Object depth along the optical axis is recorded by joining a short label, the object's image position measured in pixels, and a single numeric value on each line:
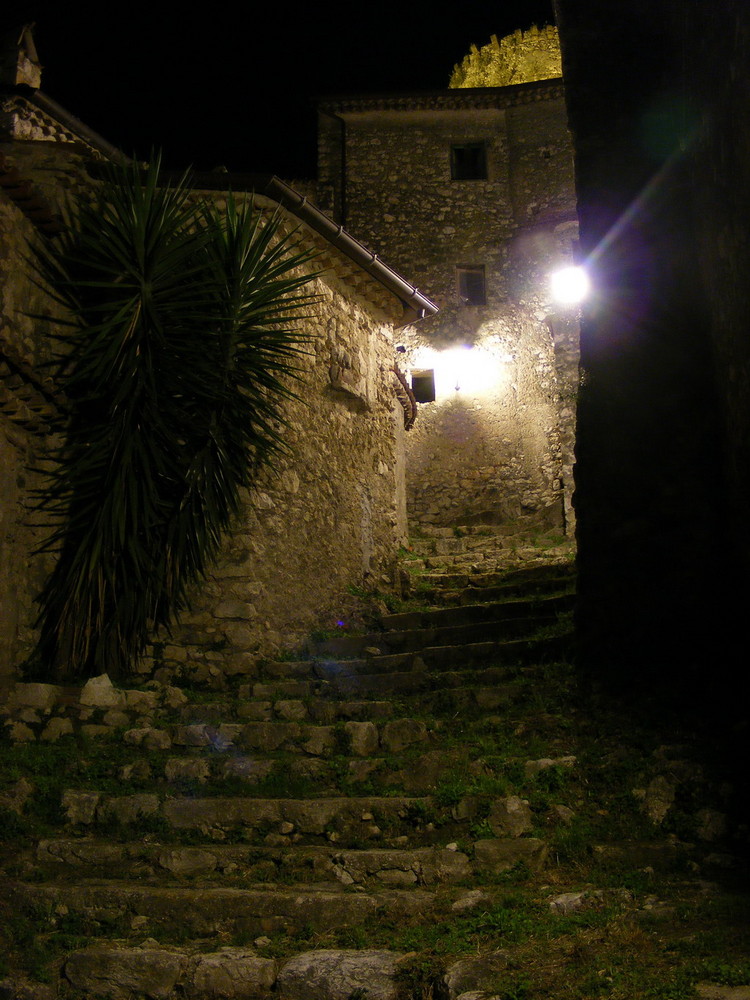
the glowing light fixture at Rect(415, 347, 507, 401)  18.91
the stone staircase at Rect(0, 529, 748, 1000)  4.20
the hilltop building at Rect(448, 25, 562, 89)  22.19
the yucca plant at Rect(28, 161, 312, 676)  7.61
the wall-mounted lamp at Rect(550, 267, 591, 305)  19.00
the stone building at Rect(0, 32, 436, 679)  7.65
